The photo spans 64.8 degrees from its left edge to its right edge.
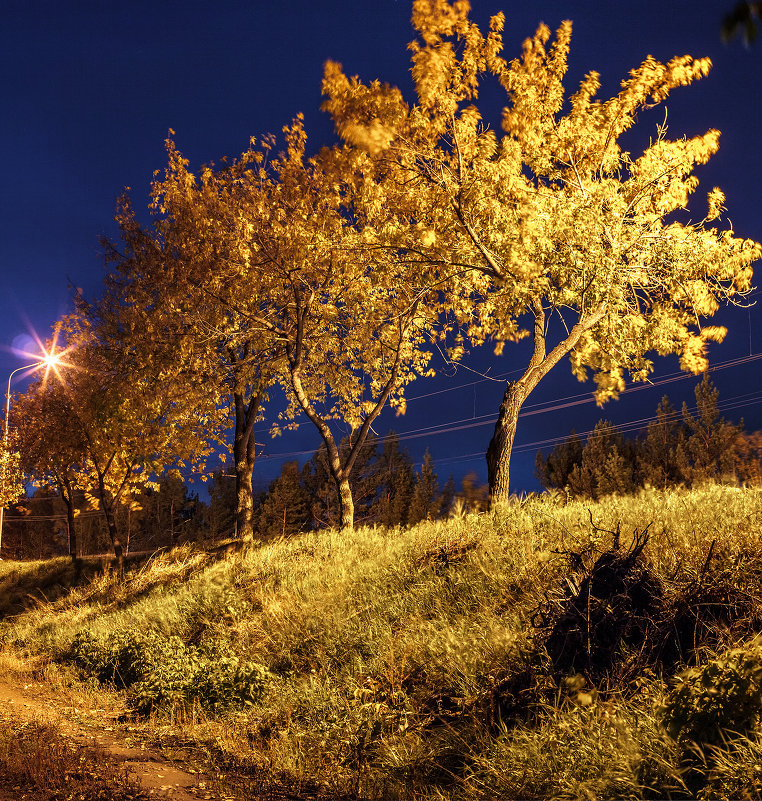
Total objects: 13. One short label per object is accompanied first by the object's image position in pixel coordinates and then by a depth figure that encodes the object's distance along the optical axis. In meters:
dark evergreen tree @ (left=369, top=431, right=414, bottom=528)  58.88
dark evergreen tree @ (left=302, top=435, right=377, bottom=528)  57.47
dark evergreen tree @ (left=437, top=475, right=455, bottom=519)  60.64
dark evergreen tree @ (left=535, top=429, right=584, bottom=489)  54.75
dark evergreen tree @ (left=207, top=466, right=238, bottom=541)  65.21
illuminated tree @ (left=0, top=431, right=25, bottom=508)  31.70
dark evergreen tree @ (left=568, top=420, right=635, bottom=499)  45.12
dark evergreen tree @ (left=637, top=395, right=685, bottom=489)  45.27
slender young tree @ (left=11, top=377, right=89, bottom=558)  25.73
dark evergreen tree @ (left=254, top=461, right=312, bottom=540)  59.53
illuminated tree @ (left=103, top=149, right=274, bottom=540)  17.80
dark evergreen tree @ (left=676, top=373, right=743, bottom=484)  41.84
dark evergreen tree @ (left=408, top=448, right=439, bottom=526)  55.72
